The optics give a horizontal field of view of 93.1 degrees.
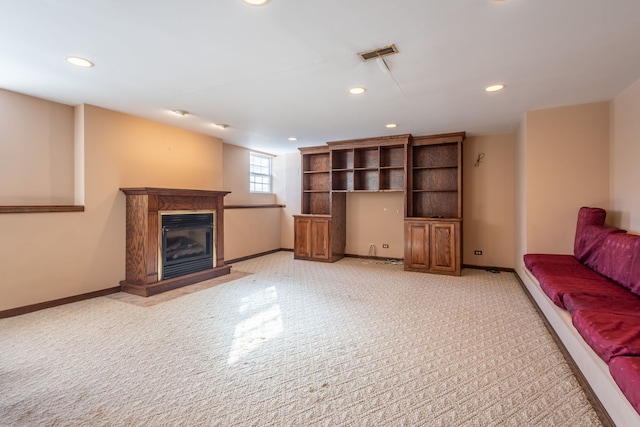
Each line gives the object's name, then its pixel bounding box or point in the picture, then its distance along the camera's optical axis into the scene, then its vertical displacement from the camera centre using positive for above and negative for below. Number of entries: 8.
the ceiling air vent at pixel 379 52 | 2.33 +1.25
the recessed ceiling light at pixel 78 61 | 2.53 +1.27
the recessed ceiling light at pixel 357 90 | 3.15 +1.28
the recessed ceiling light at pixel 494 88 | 3.07 +1.27
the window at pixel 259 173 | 6.79 +0.87
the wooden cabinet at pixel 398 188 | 5.07 +0.43
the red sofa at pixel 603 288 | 1.51 -0.63
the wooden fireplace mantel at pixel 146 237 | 3.94 -0.36
